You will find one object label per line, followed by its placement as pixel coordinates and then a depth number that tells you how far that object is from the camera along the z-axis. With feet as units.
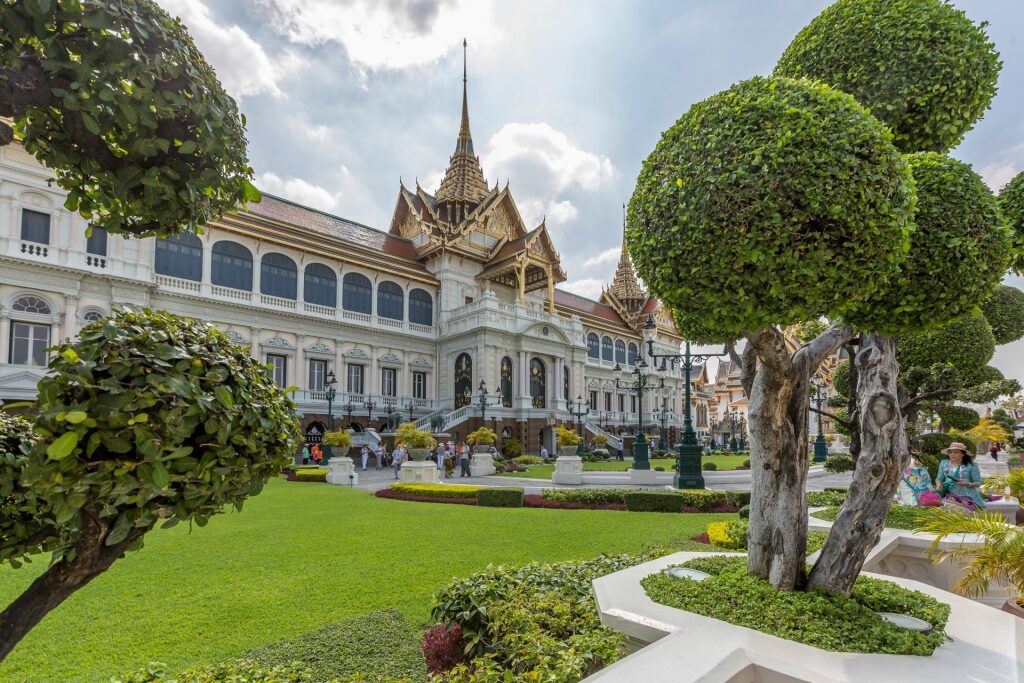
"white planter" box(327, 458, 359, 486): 63.05
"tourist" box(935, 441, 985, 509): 24.50
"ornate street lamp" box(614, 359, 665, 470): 70.49
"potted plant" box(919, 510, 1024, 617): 13.58
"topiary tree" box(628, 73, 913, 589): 10.69
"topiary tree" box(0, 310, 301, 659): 5.39
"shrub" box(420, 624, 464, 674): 13.70
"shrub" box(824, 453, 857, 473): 41.65
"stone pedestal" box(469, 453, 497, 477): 76.18
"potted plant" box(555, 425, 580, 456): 81.61
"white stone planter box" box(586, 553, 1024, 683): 8.89
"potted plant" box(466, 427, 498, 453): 84.48
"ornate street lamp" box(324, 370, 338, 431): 86.94
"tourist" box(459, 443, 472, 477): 73.15
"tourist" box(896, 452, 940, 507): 29.69
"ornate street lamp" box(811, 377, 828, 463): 107.24
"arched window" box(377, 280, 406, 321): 109.50
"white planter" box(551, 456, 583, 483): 61.21
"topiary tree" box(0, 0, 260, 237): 6.34
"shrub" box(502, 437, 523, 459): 99.86
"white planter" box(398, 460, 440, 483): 57.62
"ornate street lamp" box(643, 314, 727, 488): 52.24
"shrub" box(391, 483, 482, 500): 47.78
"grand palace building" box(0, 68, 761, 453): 72.43
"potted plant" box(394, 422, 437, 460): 67.84
